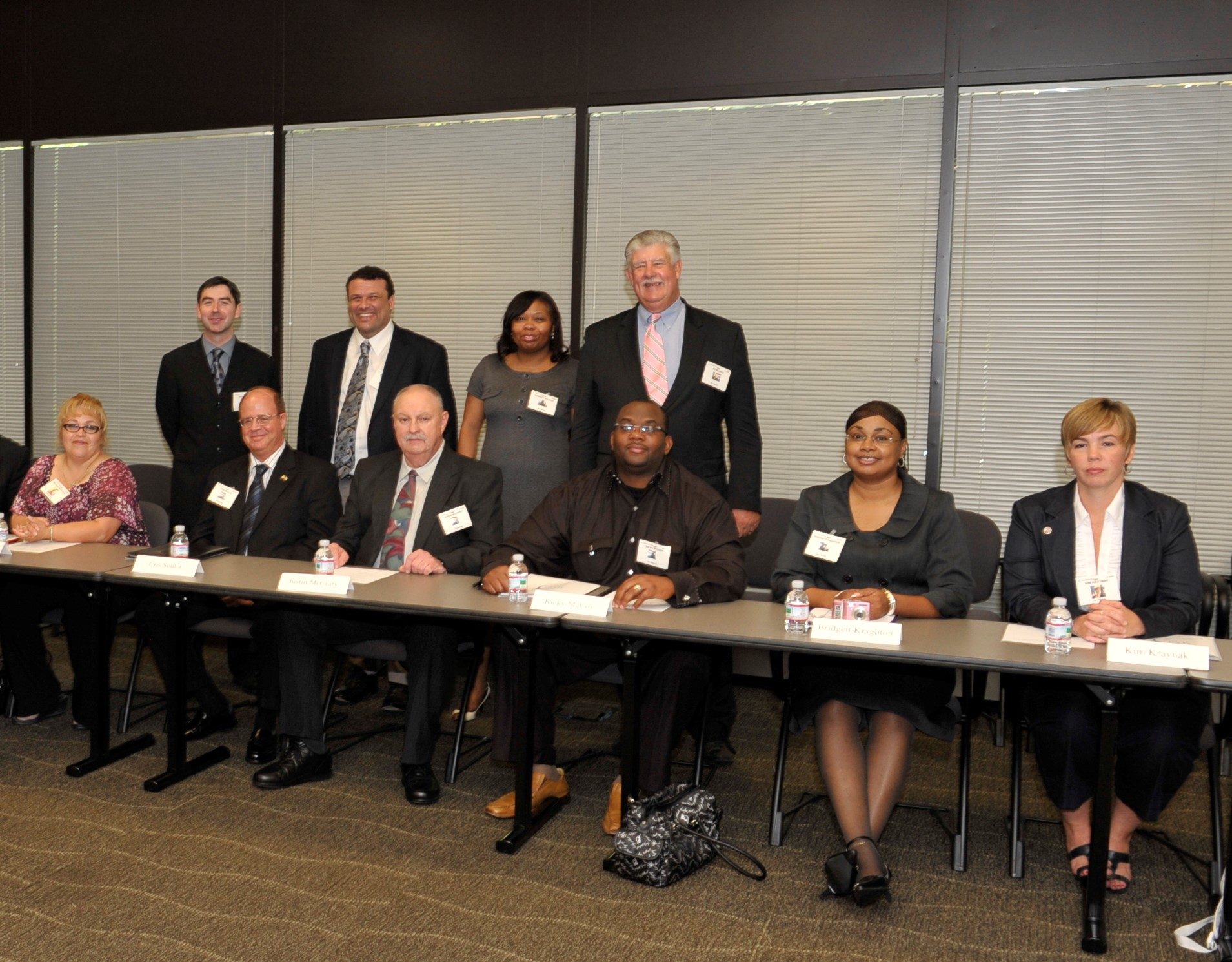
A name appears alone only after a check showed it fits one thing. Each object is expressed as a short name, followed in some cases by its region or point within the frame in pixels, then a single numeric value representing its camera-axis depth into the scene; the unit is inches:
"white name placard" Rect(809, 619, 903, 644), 116.1
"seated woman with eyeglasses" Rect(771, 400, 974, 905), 124.6
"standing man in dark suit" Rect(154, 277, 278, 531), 204.2
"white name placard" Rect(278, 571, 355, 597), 135.7
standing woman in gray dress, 184.4
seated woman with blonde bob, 121.3
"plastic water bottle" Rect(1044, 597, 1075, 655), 112.1
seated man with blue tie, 171.3
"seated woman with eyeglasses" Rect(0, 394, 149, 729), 174.9
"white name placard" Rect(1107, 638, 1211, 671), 108.3
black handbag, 123.6
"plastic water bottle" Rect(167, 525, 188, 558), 152.3
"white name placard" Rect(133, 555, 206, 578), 145.8
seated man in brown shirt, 137.8
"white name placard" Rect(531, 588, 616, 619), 127.3
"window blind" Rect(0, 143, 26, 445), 261.4
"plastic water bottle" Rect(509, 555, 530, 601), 134.0
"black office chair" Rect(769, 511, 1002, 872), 132.2
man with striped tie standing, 169.5
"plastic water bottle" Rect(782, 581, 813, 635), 123.1
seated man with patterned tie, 149.4
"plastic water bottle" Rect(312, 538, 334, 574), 143.5
